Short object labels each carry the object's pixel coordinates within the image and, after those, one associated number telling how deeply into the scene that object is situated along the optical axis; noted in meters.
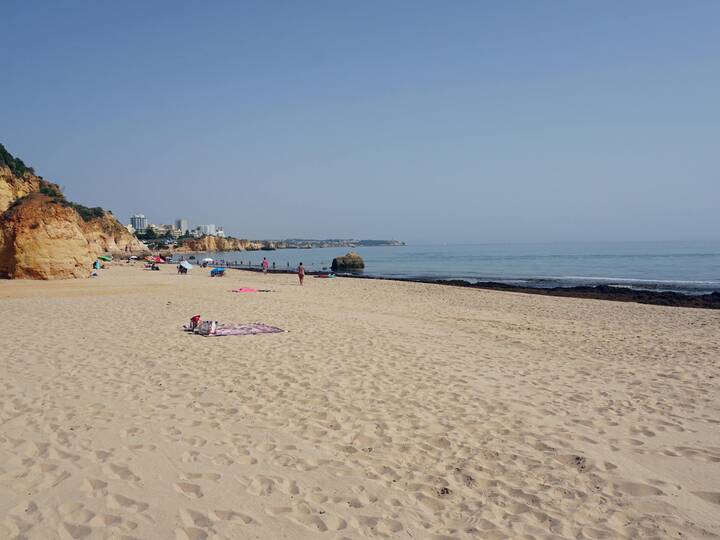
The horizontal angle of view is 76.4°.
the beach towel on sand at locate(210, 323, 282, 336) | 10.78
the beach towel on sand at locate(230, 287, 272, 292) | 23.26
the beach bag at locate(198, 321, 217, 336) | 10.59
